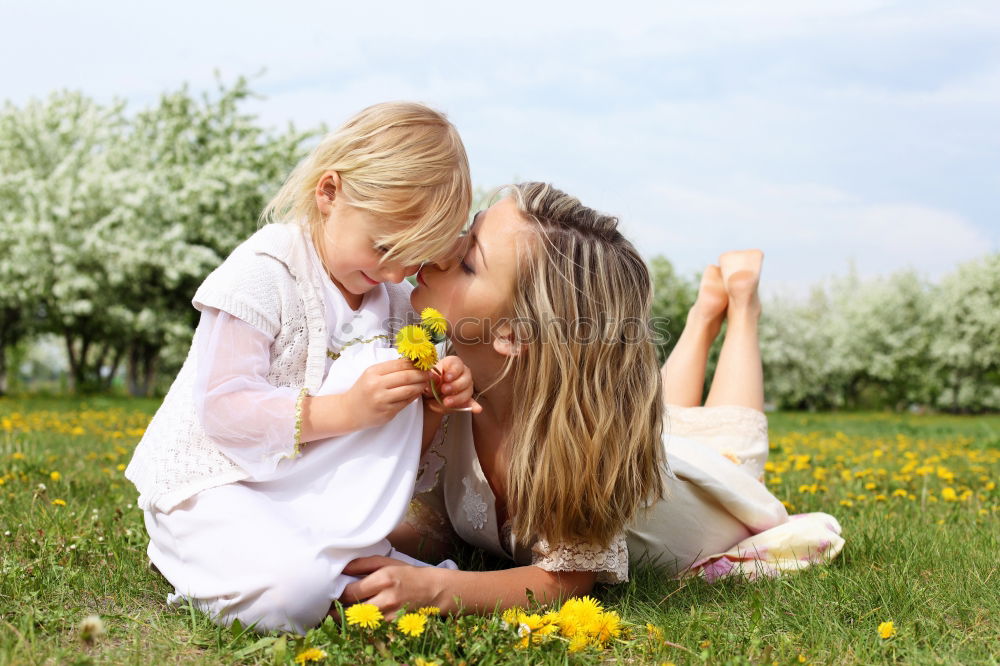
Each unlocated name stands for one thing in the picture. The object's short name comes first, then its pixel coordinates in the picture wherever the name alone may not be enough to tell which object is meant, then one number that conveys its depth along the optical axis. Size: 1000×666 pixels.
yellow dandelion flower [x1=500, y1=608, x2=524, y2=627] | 2.23
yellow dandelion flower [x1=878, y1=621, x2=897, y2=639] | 2.26
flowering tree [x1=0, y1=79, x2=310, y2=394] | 19.59
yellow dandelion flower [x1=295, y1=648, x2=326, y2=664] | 2.01
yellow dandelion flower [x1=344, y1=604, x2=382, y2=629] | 2.10
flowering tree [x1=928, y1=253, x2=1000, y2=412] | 33.84
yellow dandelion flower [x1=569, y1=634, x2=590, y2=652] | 2.16
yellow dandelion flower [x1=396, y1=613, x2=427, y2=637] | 2.08
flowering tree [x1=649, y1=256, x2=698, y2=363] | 29.59
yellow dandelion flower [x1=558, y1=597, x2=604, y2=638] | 2.21
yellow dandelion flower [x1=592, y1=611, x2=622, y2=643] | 2.24
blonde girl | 2.30
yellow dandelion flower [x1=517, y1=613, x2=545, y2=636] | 2.14
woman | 2.63
